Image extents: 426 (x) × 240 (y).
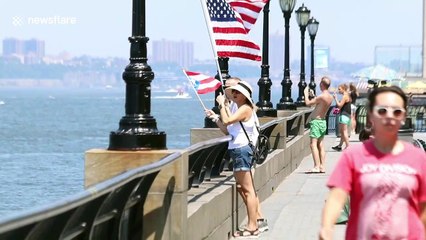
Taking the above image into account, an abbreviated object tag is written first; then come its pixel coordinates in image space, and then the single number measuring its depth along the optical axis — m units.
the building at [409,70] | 134.62
